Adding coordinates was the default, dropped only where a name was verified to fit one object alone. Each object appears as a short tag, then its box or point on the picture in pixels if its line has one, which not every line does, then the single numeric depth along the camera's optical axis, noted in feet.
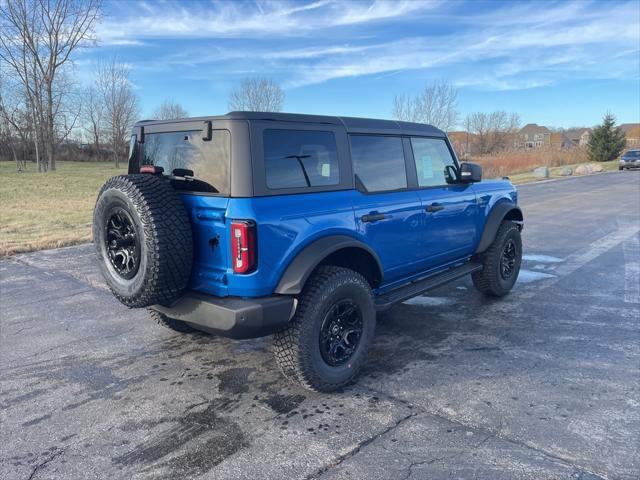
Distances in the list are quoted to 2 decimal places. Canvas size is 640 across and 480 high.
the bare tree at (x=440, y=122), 144.09
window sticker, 14.34
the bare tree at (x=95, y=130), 181.99
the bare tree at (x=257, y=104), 135.85
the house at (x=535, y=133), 367.41
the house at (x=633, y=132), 201.77
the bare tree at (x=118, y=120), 165.89
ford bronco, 9.39
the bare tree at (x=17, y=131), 130.11
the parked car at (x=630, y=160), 104.42
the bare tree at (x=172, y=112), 173.62
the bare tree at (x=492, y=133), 224.94
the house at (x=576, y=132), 337.21
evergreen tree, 138.62
